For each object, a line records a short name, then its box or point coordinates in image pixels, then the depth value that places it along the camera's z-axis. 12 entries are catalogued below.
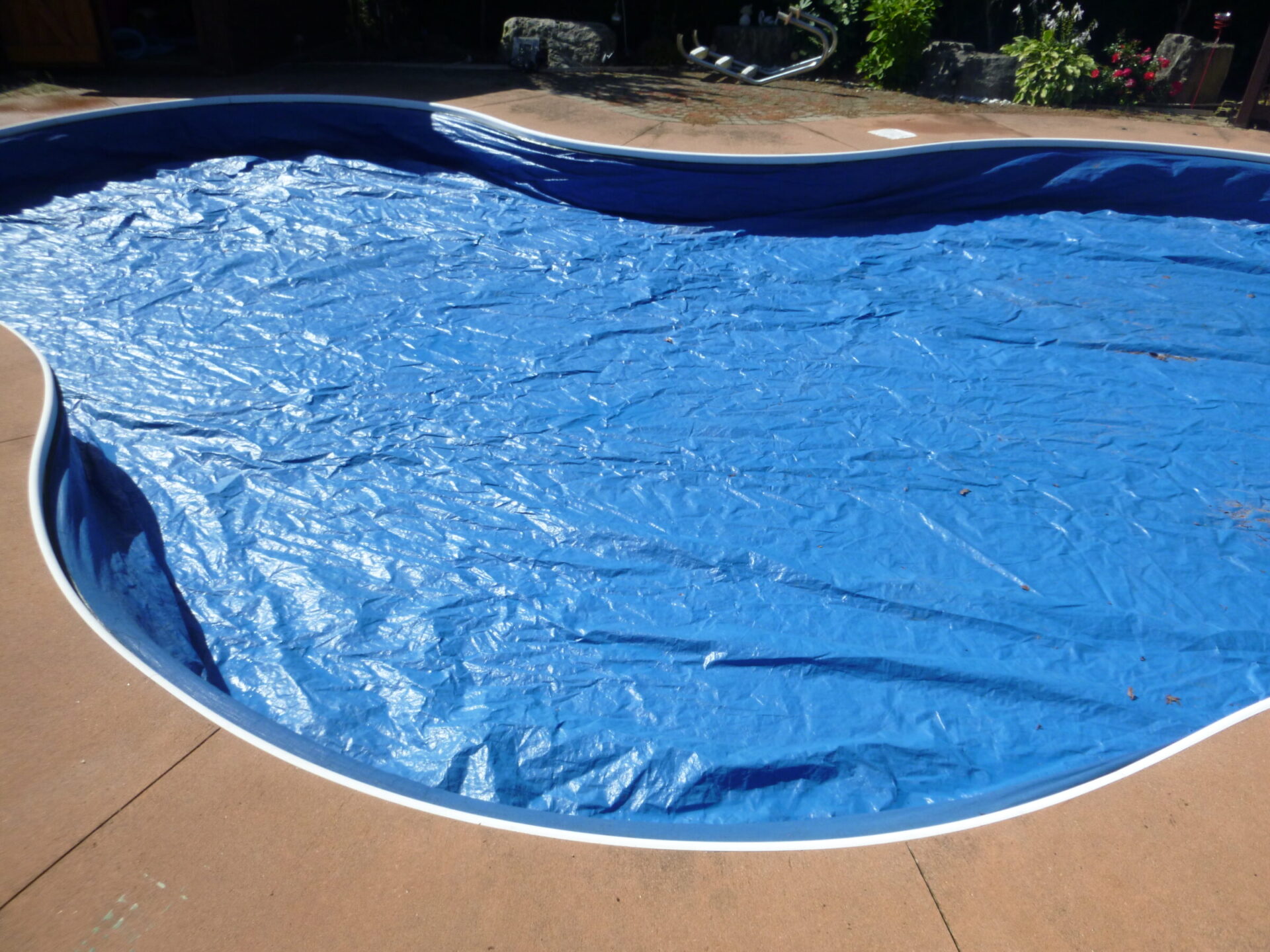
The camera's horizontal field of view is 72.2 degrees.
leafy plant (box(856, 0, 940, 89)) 8.73
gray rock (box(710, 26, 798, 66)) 9.87
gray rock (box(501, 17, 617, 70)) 9.59
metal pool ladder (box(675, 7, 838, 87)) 8.66
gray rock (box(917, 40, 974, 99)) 8.83
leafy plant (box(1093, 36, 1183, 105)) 8.48
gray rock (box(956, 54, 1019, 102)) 8.66
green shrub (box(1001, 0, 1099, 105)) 8.34
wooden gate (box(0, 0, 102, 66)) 8.27
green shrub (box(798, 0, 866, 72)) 9.50
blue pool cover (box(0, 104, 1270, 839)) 2.71
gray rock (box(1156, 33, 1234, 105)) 8.52
